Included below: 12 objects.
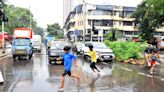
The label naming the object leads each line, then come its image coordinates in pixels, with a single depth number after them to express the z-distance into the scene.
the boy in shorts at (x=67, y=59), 6.27
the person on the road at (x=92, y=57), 8.56
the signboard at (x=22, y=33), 20.74
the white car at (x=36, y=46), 23.06
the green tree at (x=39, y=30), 70.19
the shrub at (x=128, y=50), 13.90
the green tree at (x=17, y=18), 44.48
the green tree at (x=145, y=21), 28.36
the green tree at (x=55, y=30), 59.27
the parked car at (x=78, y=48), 18.65
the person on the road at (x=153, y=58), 9.20
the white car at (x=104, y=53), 13.80
